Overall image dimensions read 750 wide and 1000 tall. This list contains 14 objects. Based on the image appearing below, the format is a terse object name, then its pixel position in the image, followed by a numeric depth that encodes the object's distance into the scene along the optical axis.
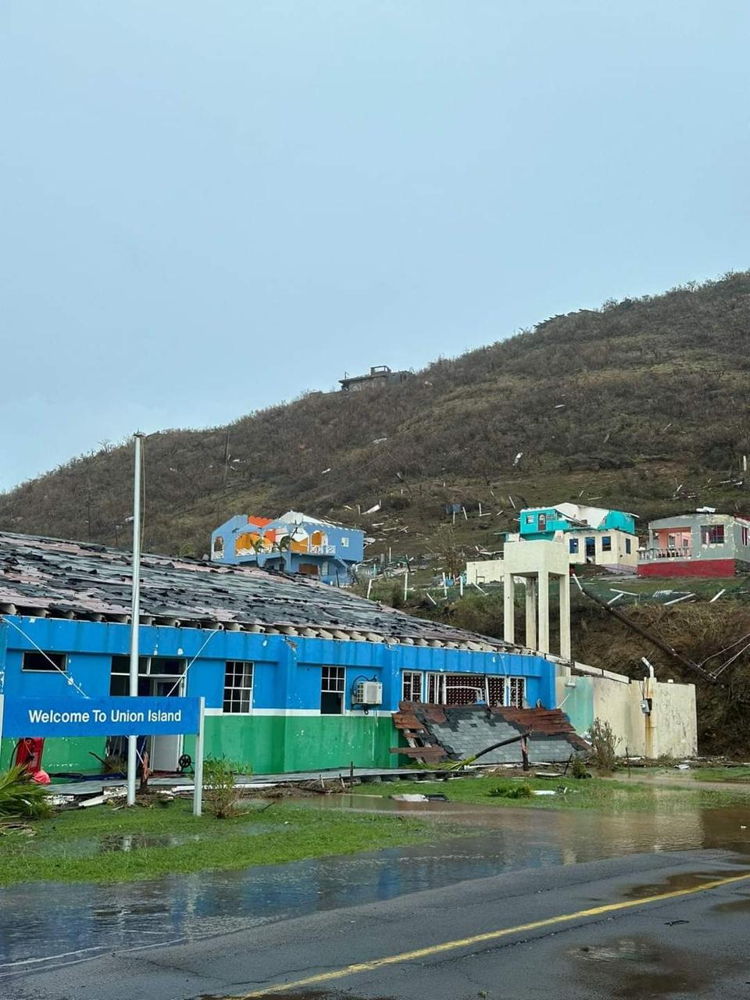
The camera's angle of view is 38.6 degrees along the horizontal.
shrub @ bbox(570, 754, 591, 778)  26.21
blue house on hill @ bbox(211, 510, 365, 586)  66.06
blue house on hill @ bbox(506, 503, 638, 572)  66.81
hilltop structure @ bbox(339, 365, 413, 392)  146.75
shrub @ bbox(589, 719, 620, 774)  29.39
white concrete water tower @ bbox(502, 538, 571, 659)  37.56
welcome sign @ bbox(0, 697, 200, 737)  14.38
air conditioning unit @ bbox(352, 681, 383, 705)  27.55
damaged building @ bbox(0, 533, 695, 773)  21.56
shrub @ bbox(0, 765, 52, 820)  15.16
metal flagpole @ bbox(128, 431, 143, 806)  17.09
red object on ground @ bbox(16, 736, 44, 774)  19.96
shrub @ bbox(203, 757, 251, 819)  15.82
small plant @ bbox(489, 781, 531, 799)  21.23
